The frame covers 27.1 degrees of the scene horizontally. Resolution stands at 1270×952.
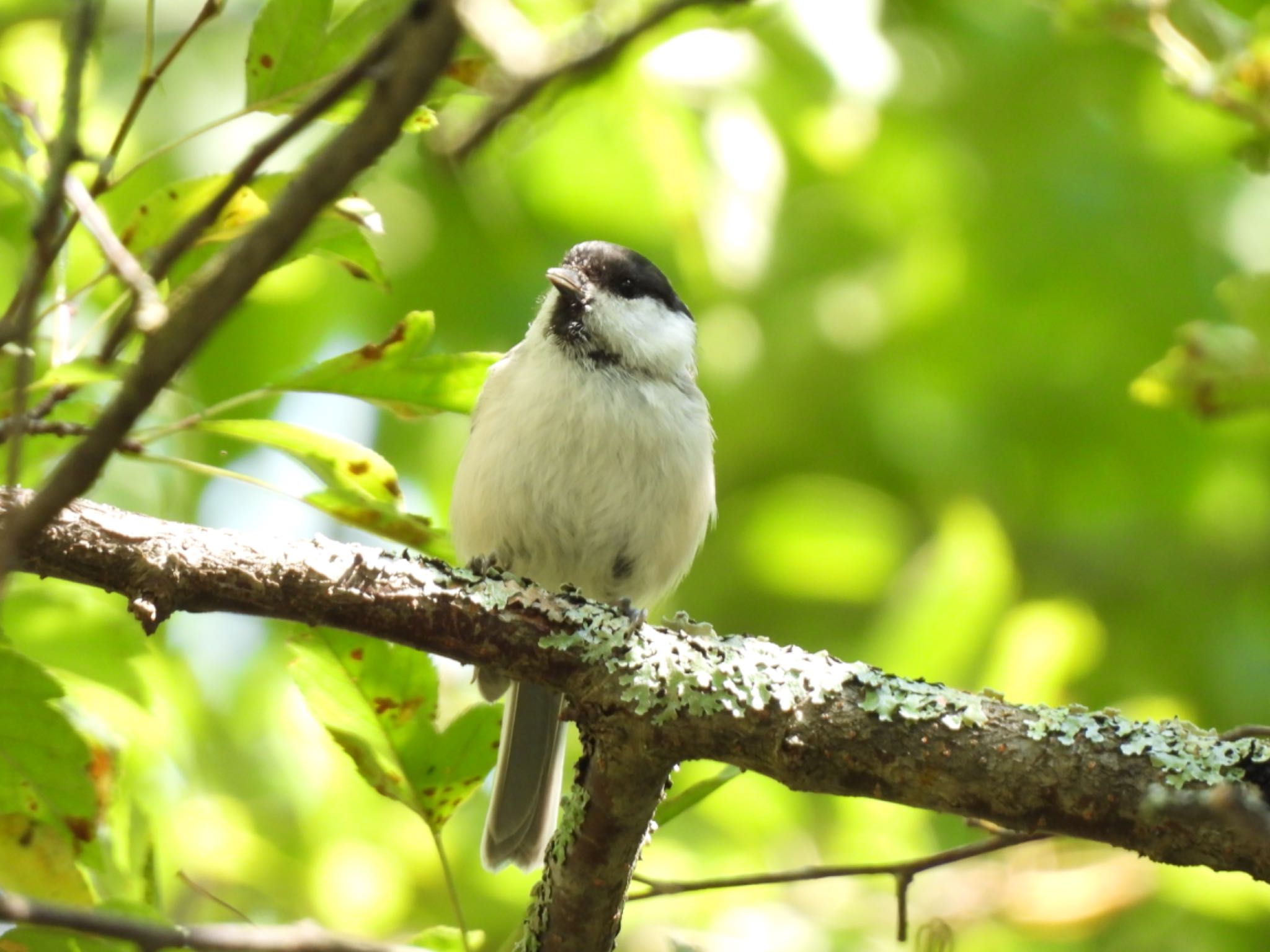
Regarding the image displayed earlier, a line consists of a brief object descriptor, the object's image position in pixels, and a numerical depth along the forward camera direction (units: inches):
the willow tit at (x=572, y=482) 270.1
